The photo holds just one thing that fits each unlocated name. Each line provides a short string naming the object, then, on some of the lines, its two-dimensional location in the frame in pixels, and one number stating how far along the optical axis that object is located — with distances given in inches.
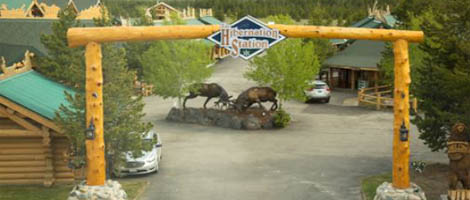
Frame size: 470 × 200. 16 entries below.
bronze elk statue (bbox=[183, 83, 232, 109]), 1398.9
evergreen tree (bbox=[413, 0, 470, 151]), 815.7
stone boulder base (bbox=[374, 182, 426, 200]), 738.8
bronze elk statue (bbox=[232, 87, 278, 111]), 1352.1
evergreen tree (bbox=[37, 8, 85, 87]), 1035.3
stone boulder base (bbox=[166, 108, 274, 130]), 1307.8
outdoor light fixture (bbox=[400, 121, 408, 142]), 750.5
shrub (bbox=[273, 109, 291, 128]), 1315.2
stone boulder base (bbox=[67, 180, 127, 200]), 718.5
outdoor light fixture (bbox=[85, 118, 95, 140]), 722.8
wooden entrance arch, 724.7
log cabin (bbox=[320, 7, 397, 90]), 1795.9
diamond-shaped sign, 748.6
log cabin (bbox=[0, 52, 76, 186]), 836.0
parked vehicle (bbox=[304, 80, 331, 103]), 1626.5
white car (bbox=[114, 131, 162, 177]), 938.1
